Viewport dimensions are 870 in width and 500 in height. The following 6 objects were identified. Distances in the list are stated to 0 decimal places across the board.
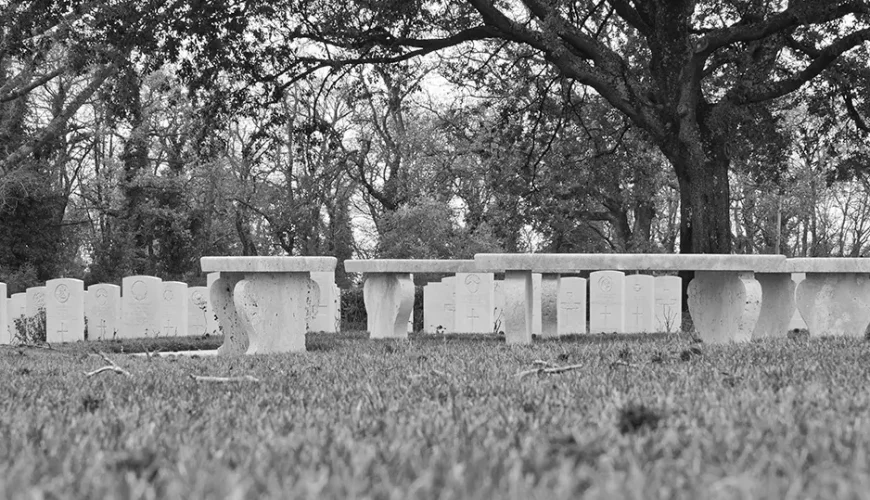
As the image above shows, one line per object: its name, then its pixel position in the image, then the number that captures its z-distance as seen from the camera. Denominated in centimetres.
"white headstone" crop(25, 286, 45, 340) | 1659
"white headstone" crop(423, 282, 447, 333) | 1756
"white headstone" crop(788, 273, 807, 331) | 1798
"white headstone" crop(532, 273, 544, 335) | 1602
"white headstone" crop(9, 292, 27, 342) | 1761
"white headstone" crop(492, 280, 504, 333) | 1628
